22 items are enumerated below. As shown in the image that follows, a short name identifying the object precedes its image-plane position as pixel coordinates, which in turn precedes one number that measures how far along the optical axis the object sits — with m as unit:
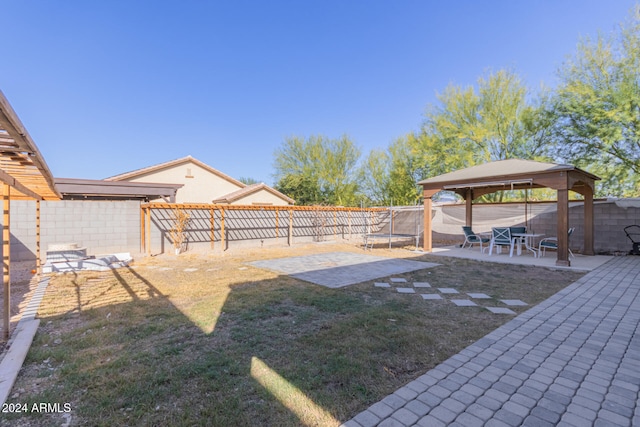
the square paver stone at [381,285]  4.86
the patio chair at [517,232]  8.41
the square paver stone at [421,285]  4.86
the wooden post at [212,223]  10.04
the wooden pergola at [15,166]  1.62
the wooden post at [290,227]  11.89
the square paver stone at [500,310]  3.53
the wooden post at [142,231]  8.85
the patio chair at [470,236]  9.42
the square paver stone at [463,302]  3.80
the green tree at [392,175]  19.92
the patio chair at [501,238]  8.18
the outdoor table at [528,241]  7.90
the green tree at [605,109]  10.47
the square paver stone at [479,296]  4.18
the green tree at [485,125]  13.96
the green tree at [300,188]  21.53
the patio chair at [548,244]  7.86
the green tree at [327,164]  23.11
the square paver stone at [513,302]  3.86
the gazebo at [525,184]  6.70
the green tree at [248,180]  38.47
